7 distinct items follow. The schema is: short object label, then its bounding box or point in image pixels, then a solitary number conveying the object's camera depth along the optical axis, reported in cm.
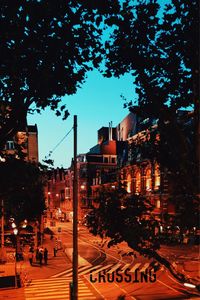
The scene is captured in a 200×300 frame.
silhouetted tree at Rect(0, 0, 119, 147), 744
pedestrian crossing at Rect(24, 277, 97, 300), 2512
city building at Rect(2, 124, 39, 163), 6638
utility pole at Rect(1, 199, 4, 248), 3556
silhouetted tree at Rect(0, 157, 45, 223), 905
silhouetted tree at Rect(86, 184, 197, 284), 513
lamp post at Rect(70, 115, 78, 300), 1269
